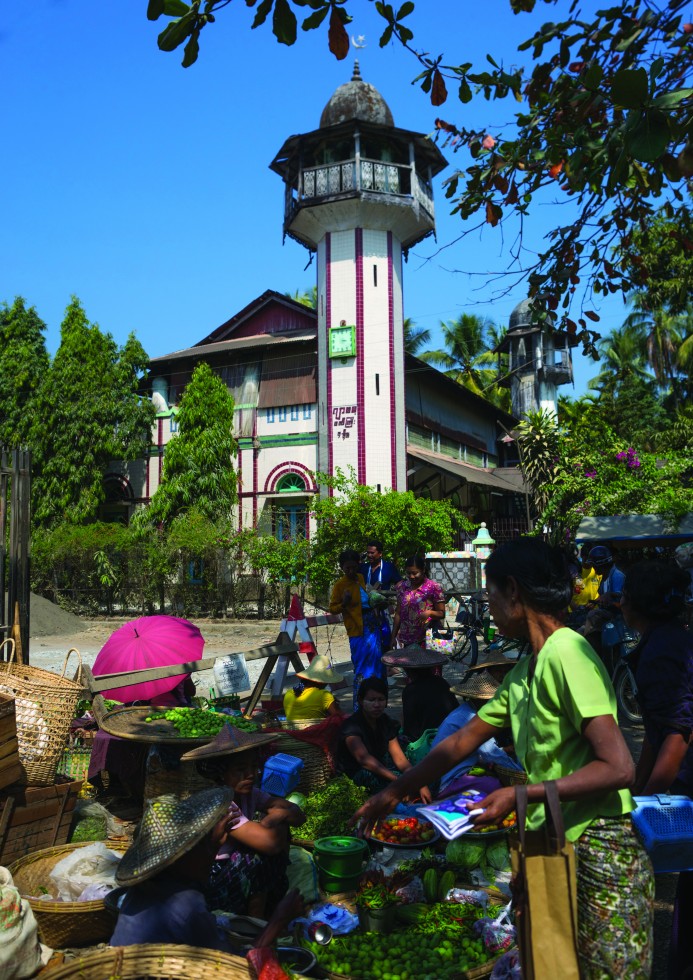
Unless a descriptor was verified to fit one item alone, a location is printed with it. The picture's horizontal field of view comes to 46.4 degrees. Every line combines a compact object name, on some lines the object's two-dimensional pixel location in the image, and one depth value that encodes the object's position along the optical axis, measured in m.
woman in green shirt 2.22
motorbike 8.77
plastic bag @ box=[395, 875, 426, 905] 4.22
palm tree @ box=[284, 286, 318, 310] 37.54
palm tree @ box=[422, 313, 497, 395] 41.38
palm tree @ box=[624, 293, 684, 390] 36.62
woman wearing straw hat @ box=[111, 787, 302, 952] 2.96
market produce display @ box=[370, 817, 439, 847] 4.59
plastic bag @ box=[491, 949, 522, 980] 3.13
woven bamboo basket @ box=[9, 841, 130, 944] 3.96
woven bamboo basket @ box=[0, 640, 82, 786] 4.78
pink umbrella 6.54
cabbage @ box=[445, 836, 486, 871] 4.52
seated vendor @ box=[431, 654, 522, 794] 5.03
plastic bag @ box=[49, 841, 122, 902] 4.21
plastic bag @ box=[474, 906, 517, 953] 3.61
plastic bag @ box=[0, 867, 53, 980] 3.47
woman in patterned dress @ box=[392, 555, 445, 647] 8.84
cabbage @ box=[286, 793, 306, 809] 5.55
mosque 26.03
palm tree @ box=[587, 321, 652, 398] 40.00
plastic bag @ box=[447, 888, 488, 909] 4.10
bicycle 13.69
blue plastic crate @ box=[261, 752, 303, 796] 5.52
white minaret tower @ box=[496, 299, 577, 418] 37.16
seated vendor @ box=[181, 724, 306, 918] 3.72
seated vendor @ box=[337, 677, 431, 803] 5.39
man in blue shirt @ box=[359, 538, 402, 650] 9.78
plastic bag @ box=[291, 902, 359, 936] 3.96
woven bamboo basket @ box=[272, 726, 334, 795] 5.98
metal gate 7.57
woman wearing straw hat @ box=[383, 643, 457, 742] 6.42
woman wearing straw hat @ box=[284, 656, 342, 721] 6.65
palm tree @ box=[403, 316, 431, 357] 40.19
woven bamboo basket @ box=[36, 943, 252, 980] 2.75
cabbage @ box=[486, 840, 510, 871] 4.49
